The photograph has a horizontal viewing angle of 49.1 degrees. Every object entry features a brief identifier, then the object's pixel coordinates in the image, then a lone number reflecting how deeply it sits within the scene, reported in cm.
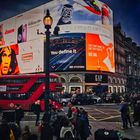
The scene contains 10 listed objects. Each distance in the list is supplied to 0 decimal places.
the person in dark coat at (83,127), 634
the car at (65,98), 2015
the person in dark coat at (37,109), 963
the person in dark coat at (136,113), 922
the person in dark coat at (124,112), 895
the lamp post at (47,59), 521
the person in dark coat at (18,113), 840
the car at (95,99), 2162
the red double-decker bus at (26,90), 1476
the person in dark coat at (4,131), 452
